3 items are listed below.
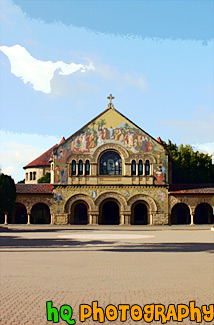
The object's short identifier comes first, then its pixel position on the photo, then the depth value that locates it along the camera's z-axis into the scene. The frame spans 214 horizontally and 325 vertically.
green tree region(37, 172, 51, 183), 69.38
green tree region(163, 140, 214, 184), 71.88
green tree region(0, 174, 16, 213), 44.47
